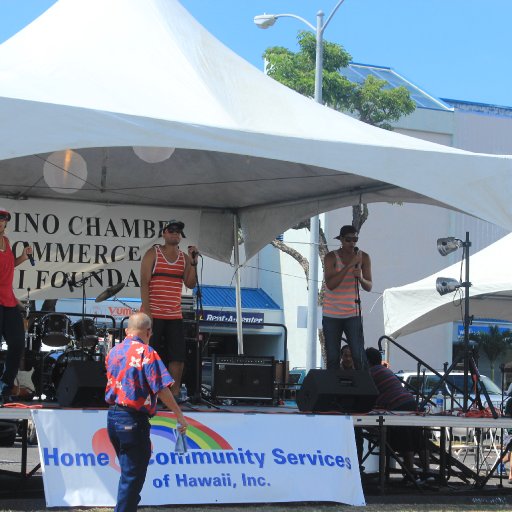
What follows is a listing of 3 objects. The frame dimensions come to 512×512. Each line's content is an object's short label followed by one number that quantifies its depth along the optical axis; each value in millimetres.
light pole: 20703
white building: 32875
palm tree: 33472
